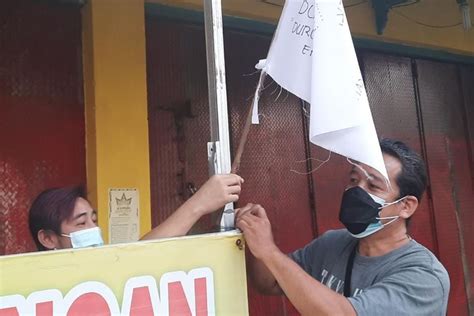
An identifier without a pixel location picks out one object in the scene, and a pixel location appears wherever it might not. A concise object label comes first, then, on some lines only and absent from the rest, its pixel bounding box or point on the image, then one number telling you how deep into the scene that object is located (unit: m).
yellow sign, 1.17
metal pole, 1.58
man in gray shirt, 1.55
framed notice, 3.03
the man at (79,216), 1.56
